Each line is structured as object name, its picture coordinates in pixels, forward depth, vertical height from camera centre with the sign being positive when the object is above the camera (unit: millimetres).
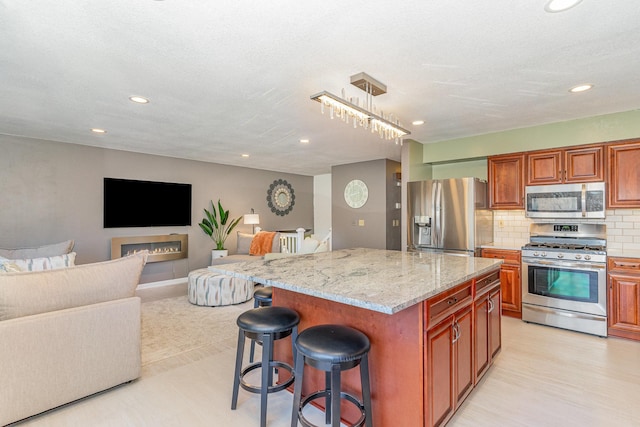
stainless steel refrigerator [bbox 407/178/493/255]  4027 -7
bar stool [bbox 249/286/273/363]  2662 -712
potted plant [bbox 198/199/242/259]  6266 -225
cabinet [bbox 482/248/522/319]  3820 -820
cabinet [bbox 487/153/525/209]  4023 +451
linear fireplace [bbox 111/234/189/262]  5188 -553
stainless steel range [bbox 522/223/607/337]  3305 -706
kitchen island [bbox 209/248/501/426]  1624 -626
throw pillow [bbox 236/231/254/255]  6340 -571
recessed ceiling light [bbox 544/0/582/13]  1617 +1102
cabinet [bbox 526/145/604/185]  3533 +587
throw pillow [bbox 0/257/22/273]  2610 -438
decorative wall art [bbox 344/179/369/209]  6648 +463
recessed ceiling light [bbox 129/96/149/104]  2936 +1098
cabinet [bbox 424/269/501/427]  1694 -816
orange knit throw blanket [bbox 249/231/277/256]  5969 -546
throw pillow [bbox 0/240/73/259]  3875 -465
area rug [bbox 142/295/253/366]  3080 -1294
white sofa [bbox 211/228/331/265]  4836 -574
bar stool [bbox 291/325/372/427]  1544 -710
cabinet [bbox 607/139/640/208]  3316 +443
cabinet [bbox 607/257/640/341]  3139 -833
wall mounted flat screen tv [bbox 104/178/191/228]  5160 +199
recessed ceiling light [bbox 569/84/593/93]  2730 +1120
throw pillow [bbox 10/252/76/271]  2895 -460
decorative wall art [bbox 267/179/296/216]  7609 +438
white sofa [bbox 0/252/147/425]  1973 -818
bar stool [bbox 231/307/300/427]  1885 -739
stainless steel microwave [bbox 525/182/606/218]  3516 +172
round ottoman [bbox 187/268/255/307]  4391 -1052
